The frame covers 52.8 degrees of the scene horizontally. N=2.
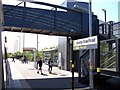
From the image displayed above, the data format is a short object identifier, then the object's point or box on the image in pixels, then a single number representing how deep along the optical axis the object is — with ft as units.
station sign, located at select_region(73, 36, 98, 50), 18.28
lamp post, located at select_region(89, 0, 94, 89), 24.77
